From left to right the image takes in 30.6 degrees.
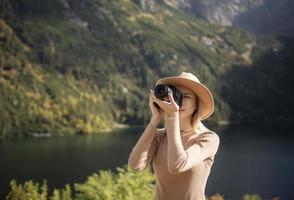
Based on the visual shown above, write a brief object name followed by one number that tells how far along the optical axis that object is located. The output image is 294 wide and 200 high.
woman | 5.89
